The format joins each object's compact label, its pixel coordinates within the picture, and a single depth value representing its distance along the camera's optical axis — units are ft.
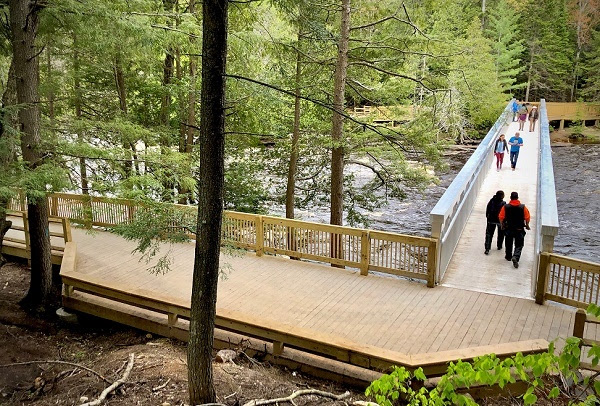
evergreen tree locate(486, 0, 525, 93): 133.69
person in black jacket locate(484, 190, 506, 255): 31.27
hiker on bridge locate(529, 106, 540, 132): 87.40
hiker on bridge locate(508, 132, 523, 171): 55.77
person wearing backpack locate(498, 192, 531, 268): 29.27
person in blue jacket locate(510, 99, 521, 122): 102.09
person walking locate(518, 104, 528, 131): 86.87
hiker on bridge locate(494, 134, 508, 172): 56.90
